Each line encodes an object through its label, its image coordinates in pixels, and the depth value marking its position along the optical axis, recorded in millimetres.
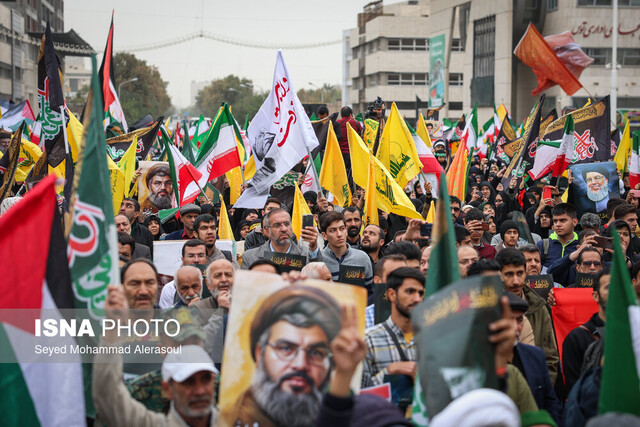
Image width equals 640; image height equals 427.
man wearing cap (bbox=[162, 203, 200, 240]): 8742
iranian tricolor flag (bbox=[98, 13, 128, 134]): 9656
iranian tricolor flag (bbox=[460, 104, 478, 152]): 19797
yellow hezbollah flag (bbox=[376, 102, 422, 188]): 9898
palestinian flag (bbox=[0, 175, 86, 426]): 3479
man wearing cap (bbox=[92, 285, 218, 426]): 3477
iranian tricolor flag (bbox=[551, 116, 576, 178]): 11672
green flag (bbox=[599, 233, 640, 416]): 3232
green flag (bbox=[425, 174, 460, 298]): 3631
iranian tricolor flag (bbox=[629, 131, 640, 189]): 12867
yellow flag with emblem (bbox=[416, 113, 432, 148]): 12836
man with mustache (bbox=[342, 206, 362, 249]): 8430
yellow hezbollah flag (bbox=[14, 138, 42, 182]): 12086
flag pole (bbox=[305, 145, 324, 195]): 9055
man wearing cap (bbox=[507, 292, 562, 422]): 4566
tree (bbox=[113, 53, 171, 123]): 81062
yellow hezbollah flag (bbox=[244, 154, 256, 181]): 12305
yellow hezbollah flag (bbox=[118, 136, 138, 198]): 10922
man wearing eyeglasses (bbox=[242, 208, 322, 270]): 7379
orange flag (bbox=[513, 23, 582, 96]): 18328
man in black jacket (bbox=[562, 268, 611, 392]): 5074
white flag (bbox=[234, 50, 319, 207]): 9242
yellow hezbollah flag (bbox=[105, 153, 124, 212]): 9531
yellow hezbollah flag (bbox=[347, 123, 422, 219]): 8602
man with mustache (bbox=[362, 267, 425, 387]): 4152
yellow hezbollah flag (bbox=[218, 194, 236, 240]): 9219
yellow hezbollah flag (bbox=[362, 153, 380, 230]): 8891
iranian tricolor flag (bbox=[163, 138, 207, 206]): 10266
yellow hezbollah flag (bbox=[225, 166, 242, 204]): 12984
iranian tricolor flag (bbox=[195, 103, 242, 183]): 11648
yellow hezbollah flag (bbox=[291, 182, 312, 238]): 8930
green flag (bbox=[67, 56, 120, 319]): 3670
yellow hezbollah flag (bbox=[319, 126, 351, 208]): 10438
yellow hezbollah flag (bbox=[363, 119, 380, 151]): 13695
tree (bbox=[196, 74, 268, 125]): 96575
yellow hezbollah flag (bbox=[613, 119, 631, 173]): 13398
